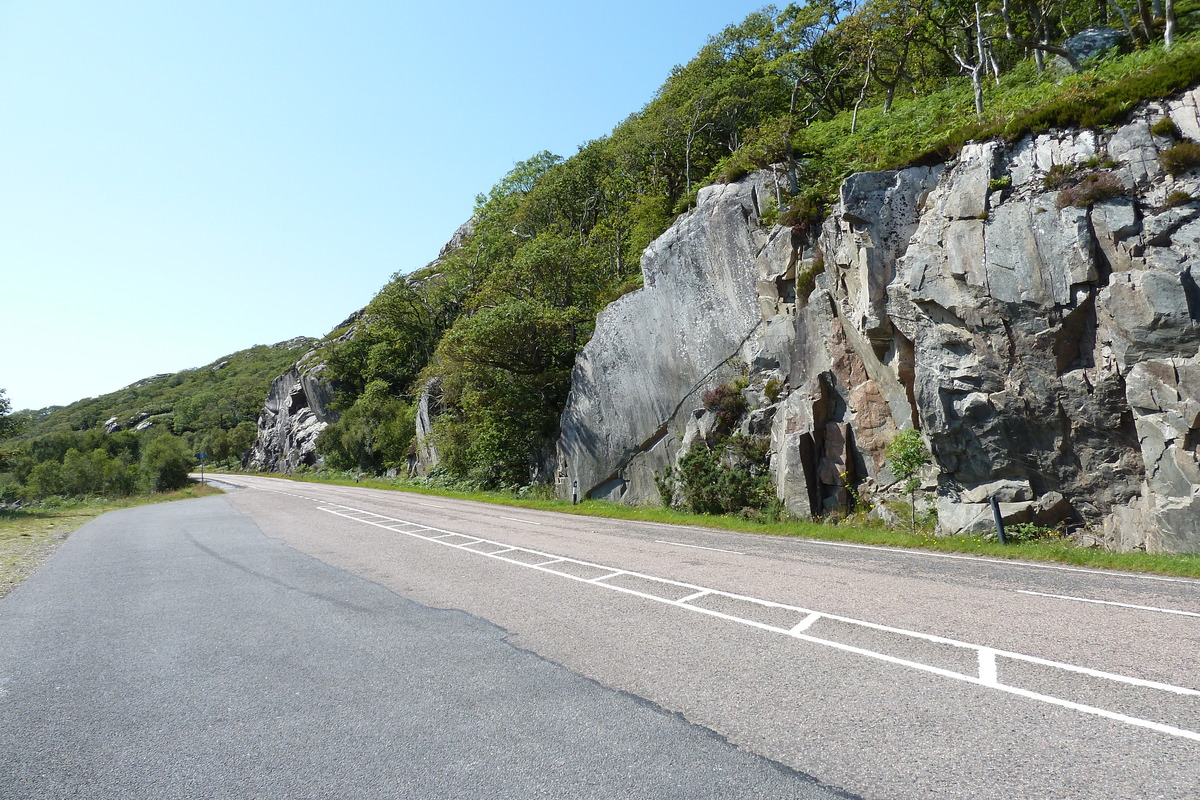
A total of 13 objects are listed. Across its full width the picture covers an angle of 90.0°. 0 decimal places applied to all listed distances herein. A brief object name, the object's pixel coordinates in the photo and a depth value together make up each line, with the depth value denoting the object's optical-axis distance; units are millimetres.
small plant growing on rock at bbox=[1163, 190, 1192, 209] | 11086
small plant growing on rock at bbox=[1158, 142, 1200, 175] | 11180
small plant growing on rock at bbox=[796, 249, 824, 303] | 18167
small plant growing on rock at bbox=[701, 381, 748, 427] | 20219
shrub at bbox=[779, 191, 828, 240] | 18922
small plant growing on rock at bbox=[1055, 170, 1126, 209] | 11875
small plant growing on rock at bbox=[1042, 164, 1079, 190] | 12648
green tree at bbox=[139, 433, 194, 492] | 53281
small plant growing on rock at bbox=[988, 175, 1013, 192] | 13562
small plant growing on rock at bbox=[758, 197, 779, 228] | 20467
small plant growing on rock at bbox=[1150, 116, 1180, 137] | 11758
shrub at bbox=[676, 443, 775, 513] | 18250
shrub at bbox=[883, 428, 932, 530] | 14594
